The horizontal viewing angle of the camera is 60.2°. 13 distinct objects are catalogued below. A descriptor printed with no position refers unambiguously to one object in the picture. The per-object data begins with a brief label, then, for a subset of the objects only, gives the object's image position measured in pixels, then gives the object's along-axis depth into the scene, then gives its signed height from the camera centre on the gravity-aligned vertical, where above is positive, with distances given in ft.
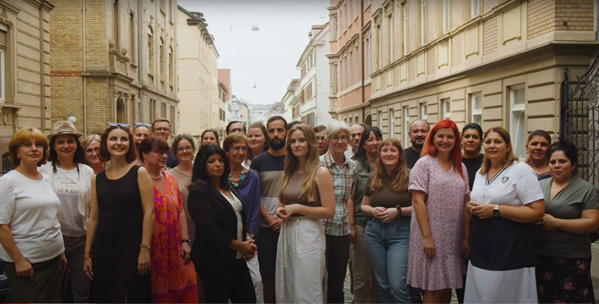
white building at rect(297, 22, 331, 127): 175.73 +24.84
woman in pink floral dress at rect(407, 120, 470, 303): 15.81 -2.10
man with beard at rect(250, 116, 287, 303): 17.78 -2.38
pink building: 90.63 +18.46
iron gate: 27.22 +1.76
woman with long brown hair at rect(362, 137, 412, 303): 17.04 -2.46
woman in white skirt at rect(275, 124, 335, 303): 15.69 -2.47
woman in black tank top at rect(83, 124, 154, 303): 14.84 -2.38
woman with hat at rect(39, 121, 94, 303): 16.92 -1.44
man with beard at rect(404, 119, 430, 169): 21.80 +0.31
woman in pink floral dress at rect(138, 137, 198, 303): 16.05 -2.83
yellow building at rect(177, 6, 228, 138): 161.99 +25.46
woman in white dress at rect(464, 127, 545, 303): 14.57 -2.48
